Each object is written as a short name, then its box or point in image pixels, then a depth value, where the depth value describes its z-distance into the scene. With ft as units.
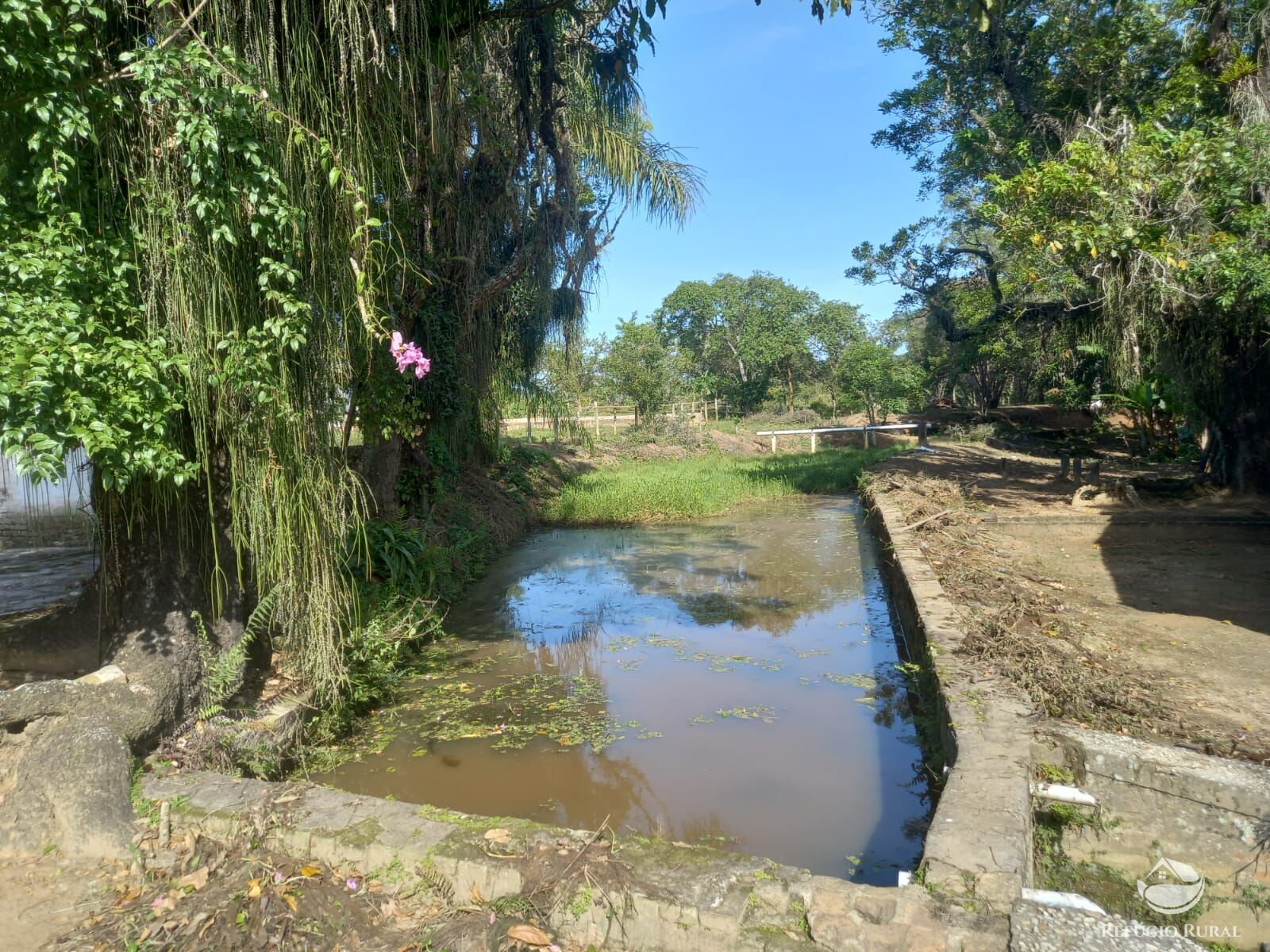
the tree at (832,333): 131.64
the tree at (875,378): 96.58
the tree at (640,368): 81.51
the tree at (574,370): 44.60
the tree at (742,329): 130.93
